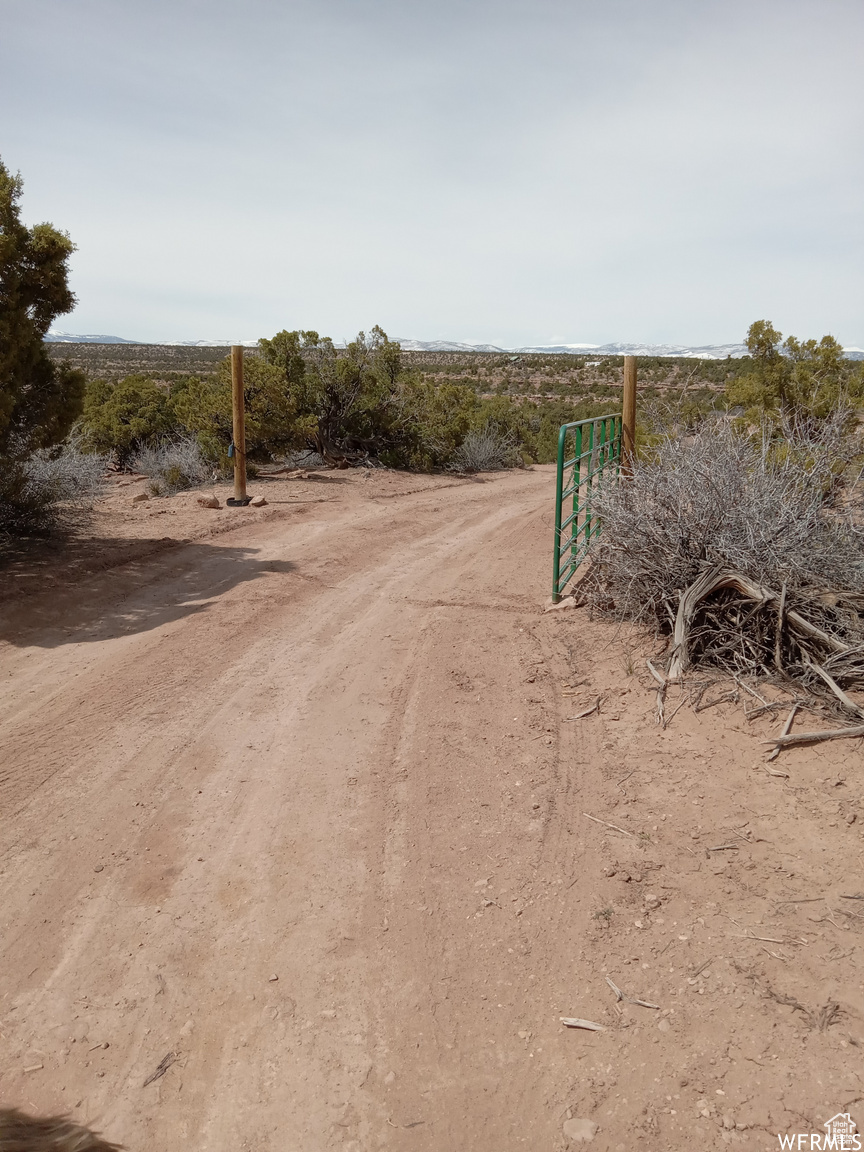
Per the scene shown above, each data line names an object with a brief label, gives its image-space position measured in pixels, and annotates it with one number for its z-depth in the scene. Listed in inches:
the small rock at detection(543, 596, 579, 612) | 286.7
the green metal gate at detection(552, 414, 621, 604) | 277.3
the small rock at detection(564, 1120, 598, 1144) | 99.3
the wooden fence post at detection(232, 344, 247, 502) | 497.7
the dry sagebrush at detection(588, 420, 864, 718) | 200.4
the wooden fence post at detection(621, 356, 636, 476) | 340.5
